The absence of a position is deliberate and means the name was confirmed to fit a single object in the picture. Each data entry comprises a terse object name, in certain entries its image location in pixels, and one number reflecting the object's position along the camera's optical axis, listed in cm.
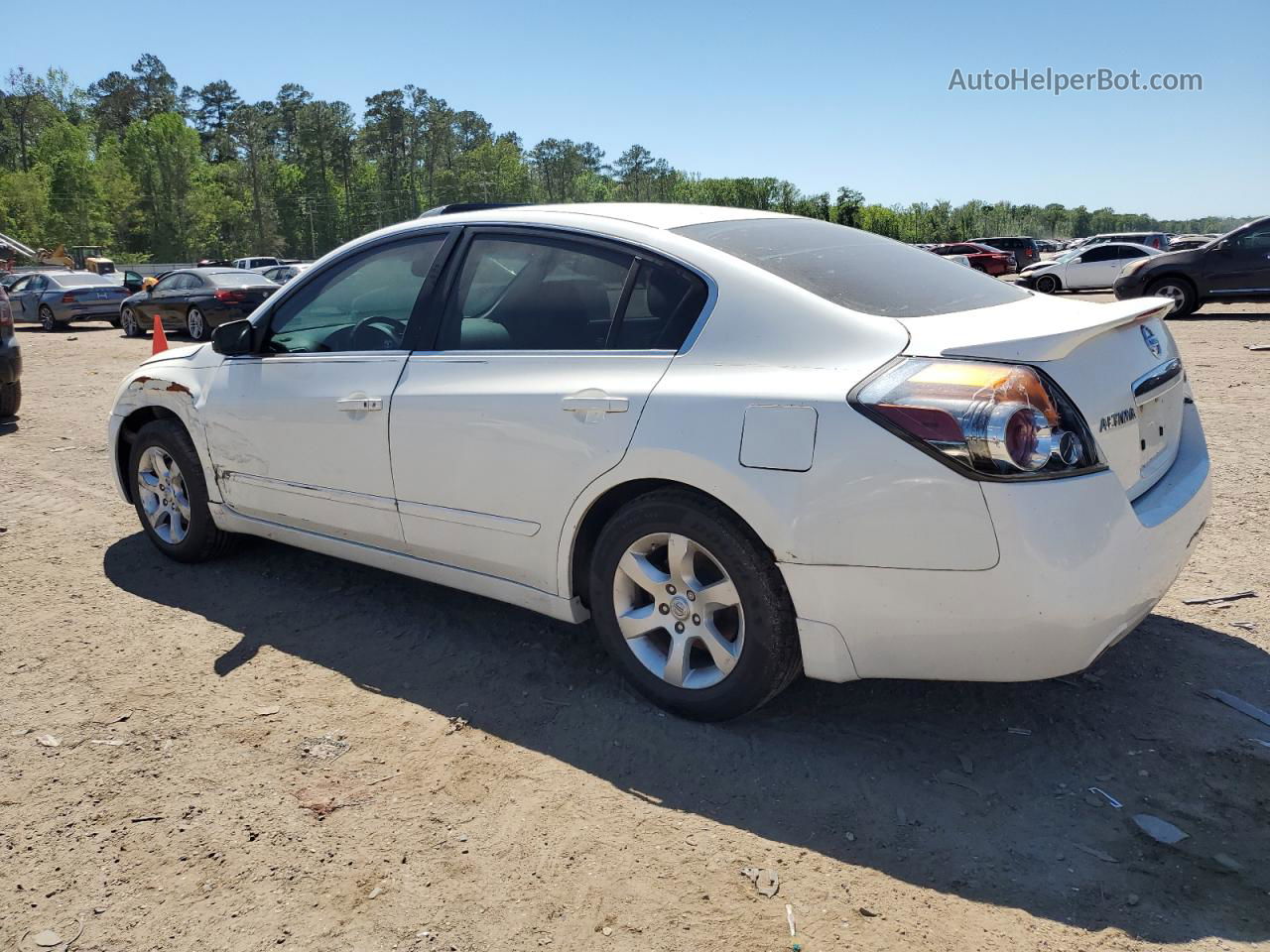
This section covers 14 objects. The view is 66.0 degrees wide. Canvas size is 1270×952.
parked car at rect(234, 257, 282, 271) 5066
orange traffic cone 1195
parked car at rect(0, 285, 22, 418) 873
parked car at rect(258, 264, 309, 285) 2876
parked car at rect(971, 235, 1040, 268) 4147
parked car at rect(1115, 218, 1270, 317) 1681
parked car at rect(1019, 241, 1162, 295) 2856
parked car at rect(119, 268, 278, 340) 1802
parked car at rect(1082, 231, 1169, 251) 3550
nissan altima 261
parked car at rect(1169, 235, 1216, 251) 3934
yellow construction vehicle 5303
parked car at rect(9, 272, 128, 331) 2216
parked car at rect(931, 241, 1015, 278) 3797
